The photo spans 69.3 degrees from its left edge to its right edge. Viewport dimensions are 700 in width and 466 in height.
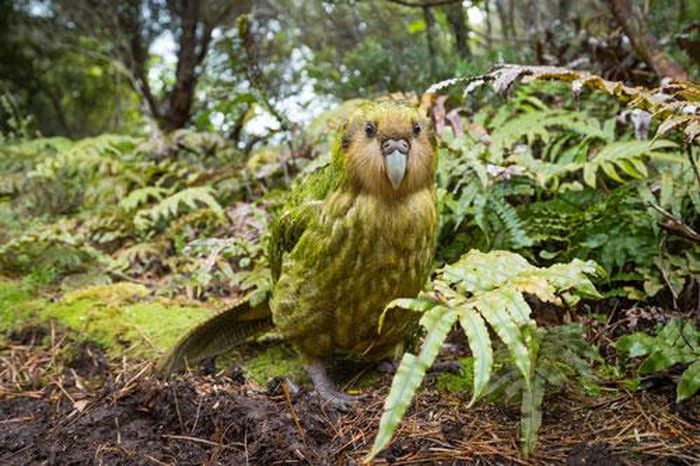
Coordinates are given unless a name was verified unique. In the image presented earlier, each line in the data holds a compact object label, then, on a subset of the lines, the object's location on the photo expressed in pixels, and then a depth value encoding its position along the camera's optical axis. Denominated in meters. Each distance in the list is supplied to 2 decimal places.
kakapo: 0.57
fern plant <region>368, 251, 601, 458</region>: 0.37
